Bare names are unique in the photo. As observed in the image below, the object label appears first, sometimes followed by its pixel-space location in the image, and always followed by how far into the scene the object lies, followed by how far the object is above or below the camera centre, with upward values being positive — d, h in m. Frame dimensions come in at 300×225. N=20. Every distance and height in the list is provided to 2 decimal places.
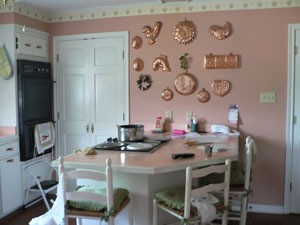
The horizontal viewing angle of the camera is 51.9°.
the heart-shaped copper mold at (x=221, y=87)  3.44 +0.13
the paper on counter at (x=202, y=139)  2.74 -0.38
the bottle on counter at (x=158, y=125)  3.54 -0.30
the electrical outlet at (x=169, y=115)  3.62 -0.19
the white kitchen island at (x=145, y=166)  1.97 -0.43
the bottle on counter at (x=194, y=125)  3.44 -0.30
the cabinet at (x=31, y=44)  3.44 +0.64
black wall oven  3.41 -0.01
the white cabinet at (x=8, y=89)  3.37 +0.11
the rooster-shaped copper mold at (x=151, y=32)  3.58 +0.78
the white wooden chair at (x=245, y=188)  2.33 -0.70
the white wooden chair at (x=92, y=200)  1.86 -0.63
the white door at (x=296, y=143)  3.28 -0.48
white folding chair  3.42 -0.99
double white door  3.76 +0.12
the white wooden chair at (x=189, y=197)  1.84 -0.65
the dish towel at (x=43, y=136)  3.62 -0.46
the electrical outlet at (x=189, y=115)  3.56 -0.19
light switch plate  3.35 +0.02
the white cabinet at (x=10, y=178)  3.20 -0.86
